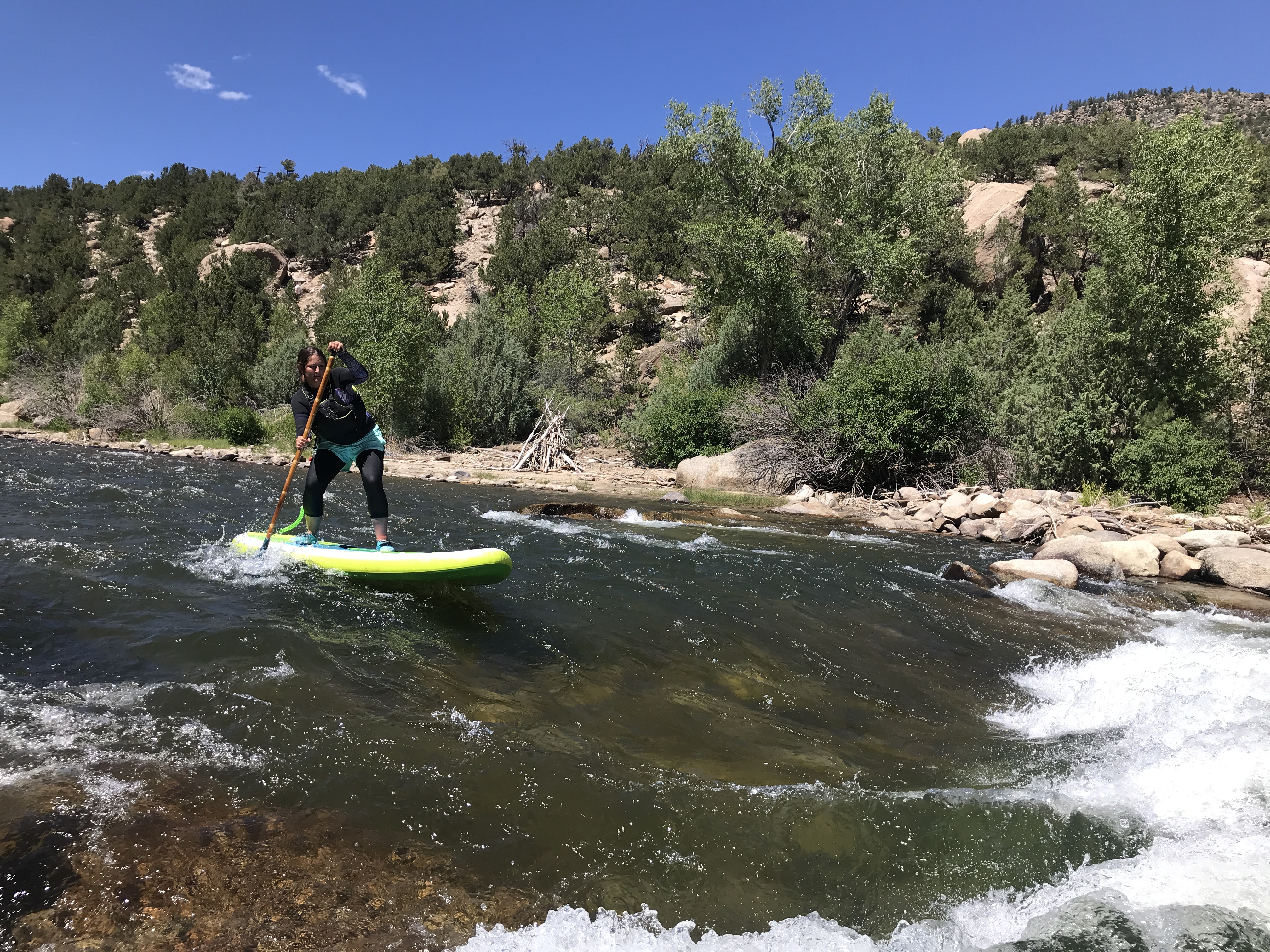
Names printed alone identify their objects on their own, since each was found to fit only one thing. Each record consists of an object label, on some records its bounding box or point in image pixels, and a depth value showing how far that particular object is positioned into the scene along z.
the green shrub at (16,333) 32.62
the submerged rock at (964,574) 10.00
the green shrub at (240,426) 24.84
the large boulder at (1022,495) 16.05
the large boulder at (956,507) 15.92
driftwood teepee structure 23.47
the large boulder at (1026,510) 14.38
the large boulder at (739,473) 19.66
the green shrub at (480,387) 27.34
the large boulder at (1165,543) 12.02
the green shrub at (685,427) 22.97
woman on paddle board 7.28
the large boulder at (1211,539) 12.19
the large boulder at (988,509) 15.74
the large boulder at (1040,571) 10.34
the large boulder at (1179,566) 11.41
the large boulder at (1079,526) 13.53
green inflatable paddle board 6.83
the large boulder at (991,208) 30.83
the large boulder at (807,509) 17.17
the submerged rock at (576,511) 14.05
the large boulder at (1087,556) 11.44
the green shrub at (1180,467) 15.41
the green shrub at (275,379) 28.89
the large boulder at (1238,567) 10.70
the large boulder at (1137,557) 11.45
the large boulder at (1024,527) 14.12
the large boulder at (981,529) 14.55
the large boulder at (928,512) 16.41
